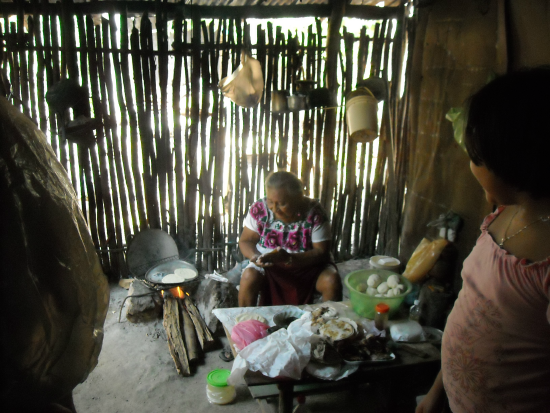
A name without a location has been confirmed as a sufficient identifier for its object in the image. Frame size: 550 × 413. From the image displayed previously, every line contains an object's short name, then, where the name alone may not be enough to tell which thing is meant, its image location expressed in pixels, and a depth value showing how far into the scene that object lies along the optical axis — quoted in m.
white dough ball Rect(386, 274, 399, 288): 2.42
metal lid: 3.76
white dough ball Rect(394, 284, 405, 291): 2.38
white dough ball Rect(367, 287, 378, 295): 2.38
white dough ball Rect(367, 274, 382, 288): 2.49
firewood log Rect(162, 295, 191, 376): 2.87
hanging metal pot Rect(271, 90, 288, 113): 3.61
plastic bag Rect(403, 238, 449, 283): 3.15
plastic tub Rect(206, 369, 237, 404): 2.52
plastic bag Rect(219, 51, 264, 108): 3.35
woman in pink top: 0.88
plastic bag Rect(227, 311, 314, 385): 1.76
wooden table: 1.81
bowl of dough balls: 2.27
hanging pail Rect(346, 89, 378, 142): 3.22
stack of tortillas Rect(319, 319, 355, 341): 1.99
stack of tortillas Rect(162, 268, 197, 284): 3.47
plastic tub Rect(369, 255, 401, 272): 3.72
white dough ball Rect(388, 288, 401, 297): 2.32
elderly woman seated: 3.00
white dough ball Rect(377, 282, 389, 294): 2.37
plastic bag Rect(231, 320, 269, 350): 2.00
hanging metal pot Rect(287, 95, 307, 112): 3.46
